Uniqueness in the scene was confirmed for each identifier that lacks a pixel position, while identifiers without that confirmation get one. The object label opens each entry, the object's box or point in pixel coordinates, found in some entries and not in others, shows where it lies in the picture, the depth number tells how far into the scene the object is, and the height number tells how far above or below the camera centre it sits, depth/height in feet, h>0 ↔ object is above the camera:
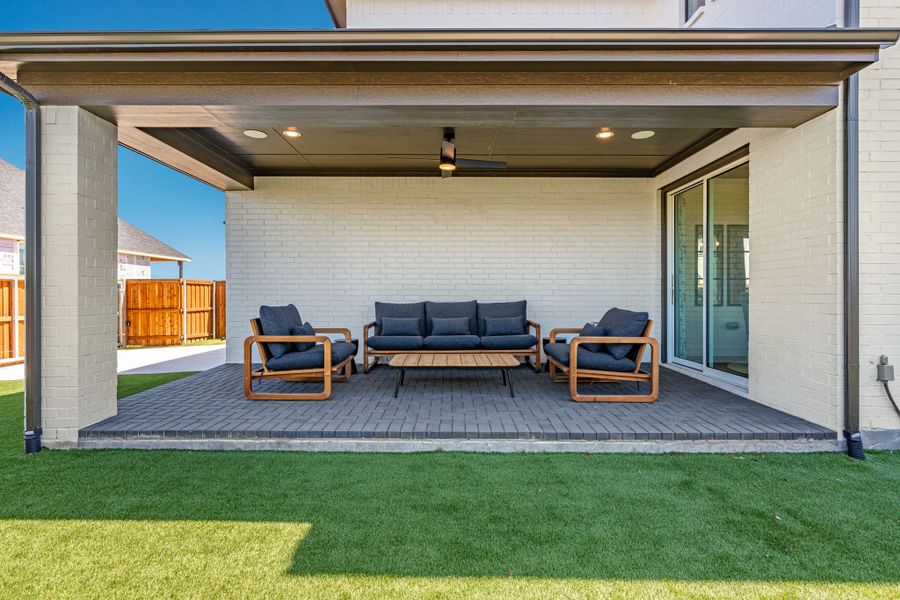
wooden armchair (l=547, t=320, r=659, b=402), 14.20 -2.52
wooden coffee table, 14.74 -2.20
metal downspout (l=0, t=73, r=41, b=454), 11.03 +0.59
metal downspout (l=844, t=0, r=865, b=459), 10.84 +1.16
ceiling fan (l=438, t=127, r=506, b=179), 15.64 +4.97
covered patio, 10.29 +4.61
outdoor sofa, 19.53 -1.53
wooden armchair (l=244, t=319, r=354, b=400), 14.65 -2.43
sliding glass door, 16.03 +0.92
